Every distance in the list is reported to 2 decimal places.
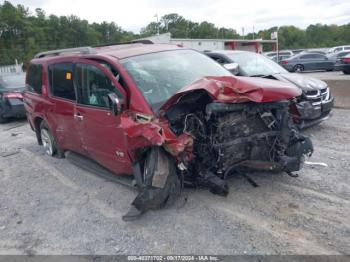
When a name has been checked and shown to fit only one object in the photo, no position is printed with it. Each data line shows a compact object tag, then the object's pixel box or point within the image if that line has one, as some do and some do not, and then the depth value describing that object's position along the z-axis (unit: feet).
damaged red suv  12.36
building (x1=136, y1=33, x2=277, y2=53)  98.96
